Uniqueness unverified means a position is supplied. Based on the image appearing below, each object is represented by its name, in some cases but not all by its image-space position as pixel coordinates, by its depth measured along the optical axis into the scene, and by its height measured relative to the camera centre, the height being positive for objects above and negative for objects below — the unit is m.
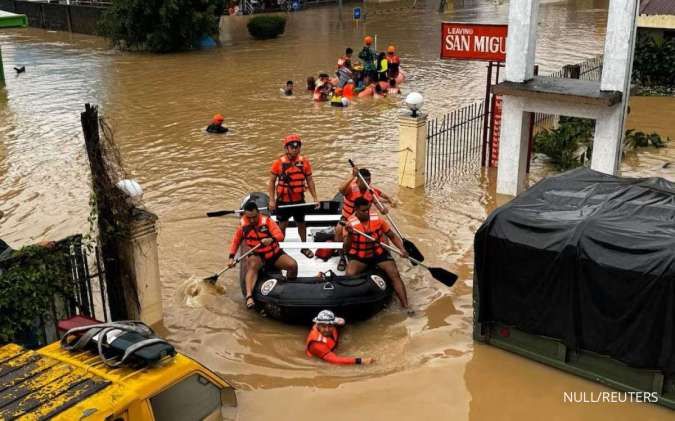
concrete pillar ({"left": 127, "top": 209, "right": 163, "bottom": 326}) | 8.52 -3.16
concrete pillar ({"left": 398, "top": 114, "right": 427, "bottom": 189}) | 14.07 -3.02
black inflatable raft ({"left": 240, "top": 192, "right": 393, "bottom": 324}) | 8.67 -3.57
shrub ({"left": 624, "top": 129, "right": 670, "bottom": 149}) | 16.94 -3.42
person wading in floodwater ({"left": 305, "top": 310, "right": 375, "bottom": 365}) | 8.20 -3.91
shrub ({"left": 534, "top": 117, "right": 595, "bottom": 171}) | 15.59 -3.29
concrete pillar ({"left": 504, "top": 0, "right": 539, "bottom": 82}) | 12.58 -0.79
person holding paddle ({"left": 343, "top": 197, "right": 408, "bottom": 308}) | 9.22 -3.19
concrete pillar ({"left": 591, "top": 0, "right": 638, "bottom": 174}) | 11.64 -1.36
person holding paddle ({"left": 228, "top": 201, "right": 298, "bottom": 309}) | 9.24 -3.16
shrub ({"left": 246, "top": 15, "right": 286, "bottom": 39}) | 36.88 -1.55
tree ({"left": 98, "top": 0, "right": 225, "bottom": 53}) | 32.62 -1.18
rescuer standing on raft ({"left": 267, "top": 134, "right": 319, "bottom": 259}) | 11.08 -2.88
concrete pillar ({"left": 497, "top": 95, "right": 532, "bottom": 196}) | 13.16 -2.77
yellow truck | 4.95 -2.75
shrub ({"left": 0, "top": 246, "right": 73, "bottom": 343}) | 7.10 -2.89
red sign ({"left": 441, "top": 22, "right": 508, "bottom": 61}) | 13.91 -0.91
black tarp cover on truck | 7.05 -2.78
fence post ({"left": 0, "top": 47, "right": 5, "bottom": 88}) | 24.96 -3.02
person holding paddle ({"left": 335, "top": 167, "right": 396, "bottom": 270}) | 10.52 -2.86
